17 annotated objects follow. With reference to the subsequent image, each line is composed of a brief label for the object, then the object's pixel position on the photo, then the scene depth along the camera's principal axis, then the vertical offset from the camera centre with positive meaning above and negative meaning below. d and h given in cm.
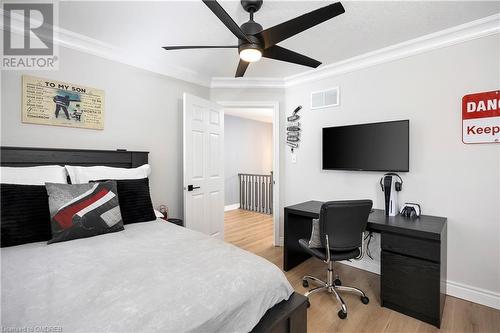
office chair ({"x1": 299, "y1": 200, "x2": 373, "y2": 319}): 198 -55
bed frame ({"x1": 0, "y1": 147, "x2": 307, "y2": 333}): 122 +2
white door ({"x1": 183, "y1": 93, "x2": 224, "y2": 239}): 305 -2
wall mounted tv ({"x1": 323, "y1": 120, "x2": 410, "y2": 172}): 253 +21
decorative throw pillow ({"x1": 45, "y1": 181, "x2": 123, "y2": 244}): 165 -33
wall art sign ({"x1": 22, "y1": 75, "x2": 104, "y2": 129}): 220 +58
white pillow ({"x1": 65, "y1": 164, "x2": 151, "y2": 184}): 207 -9
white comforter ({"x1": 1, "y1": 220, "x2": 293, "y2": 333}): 87 -53
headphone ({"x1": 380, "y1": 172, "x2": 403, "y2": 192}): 255 -19
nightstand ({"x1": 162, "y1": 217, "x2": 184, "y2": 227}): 291 -69
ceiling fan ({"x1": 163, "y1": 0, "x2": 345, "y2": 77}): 149 +92
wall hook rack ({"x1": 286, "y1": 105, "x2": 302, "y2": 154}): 354 +51
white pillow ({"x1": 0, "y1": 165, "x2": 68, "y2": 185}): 177 -9
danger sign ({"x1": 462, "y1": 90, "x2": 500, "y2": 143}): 211 +43
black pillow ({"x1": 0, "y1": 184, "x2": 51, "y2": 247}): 156 -34
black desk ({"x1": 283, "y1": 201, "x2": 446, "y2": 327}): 188 -81
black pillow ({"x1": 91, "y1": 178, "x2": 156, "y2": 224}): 209 -33
